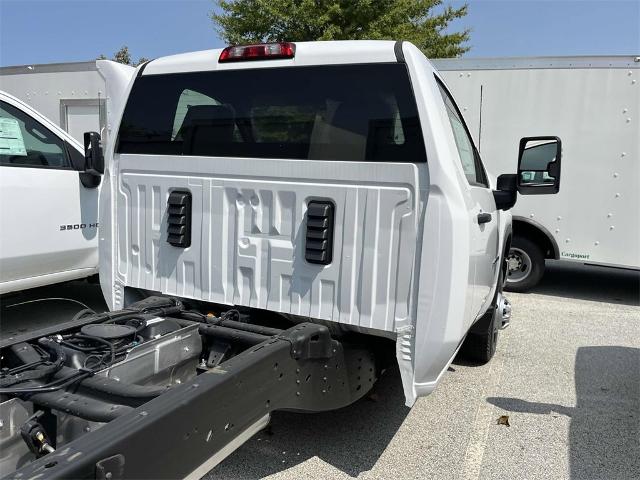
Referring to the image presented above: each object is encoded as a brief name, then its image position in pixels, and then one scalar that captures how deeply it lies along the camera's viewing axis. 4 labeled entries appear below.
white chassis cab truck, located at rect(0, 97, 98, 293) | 4.41
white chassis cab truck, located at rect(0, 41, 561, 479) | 2.09
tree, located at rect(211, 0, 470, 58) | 11.96
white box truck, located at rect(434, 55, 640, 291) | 6.78
